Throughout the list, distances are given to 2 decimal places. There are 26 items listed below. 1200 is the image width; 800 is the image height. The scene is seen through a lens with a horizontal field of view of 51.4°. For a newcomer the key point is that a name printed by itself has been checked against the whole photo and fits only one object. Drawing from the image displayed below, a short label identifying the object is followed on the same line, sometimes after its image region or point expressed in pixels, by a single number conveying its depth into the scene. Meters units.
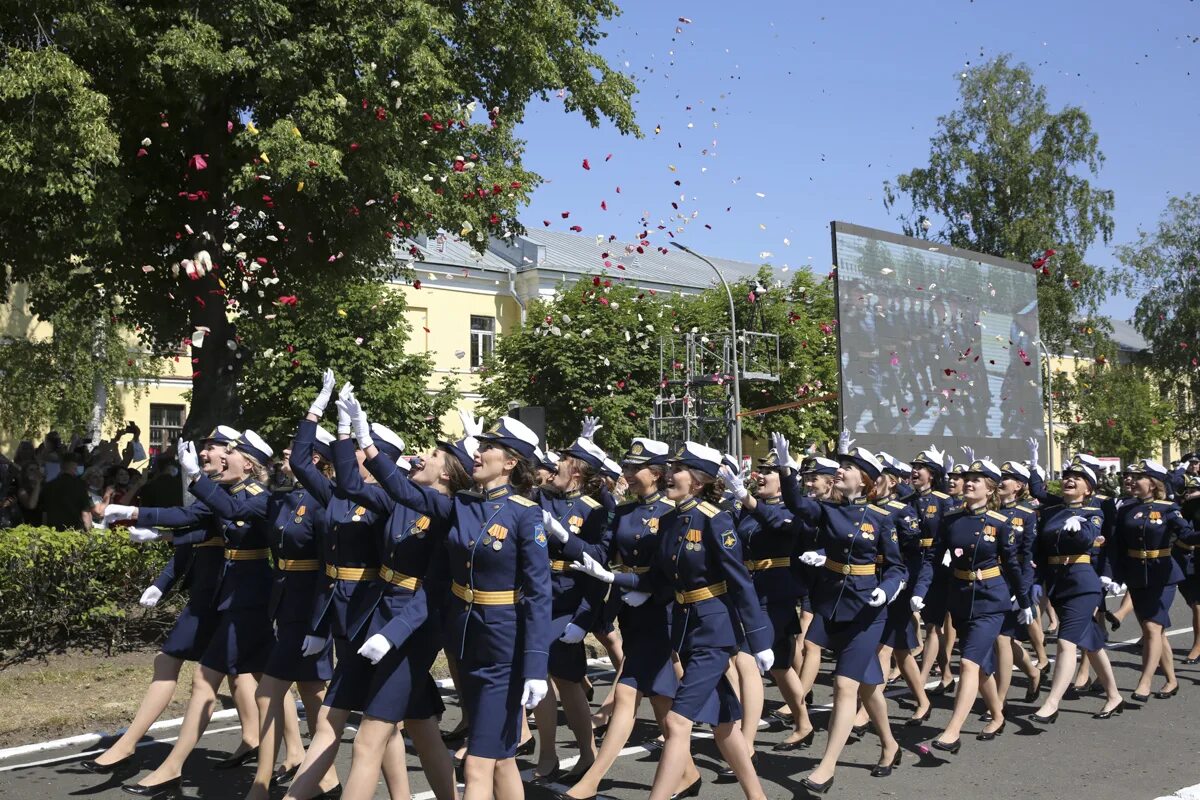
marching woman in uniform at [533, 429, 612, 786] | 7.37
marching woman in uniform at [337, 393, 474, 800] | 5.43
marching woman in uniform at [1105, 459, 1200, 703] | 10.39
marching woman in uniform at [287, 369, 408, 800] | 5.70
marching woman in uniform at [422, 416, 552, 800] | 5.32
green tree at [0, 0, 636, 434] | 11.94
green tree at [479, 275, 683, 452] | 36.66
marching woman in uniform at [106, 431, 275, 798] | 6.90
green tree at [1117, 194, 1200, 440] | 47.16
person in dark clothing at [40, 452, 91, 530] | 13.34
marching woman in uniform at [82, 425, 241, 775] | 7.05
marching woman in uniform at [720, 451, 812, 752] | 8.63
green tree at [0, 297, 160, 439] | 32.06
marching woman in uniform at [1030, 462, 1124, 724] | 9.34
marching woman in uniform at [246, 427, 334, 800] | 6.59
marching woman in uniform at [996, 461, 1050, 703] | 8.95
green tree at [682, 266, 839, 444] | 39.97
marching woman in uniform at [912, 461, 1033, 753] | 8.47
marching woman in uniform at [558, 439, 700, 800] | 6.56
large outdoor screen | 17.27
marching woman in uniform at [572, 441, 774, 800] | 6.15
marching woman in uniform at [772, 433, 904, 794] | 7.36
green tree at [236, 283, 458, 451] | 30.88
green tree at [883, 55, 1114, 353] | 39.50
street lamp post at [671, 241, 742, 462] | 27.44
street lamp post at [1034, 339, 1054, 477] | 38.62
